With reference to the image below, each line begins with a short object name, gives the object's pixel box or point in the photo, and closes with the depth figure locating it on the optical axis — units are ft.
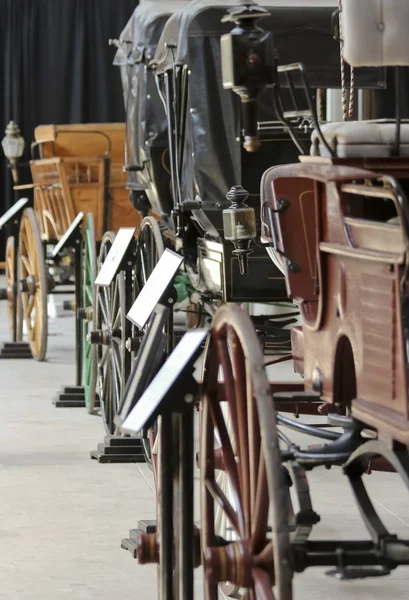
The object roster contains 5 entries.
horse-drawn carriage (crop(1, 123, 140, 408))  40.29
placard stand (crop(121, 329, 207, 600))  13.34
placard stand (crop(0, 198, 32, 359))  43.35
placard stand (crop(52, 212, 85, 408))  34.87
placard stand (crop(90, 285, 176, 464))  27.55
